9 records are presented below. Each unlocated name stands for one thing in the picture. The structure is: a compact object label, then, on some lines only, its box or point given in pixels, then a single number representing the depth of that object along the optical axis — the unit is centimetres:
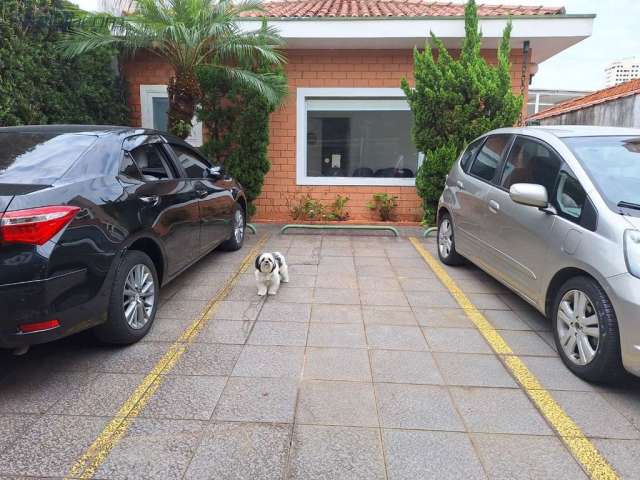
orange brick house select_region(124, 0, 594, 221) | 834
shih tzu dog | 462
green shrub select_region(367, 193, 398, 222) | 922
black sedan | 264
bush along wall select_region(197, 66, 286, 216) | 809
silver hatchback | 287
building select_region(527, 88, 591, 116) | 2061
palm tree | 661
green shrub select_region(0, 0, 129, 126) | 598
